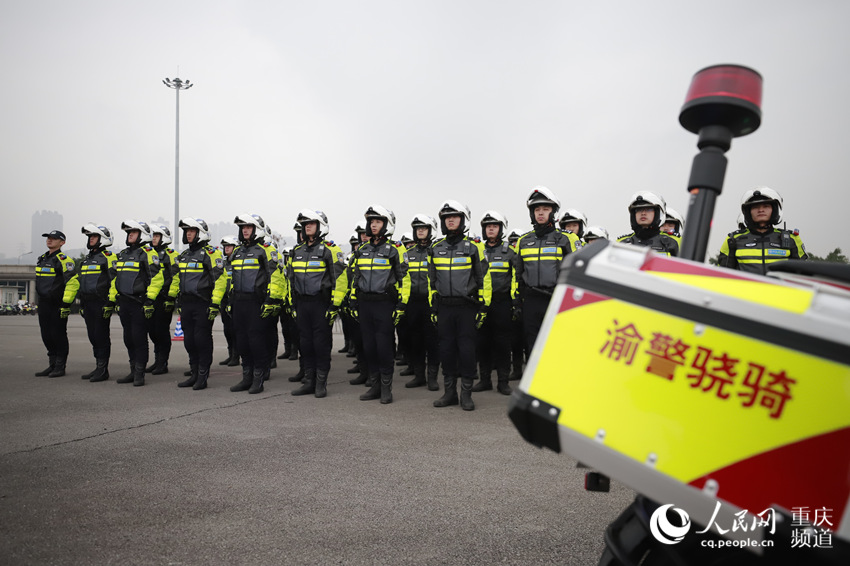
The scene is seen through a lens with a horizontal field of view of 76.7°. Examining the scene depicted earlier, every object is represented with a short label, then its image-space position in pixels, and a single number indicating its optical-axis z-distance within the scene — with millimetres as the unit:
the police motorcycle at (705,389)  1151
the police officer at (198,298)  7996
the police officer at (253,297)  7609
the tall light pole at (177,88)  32156
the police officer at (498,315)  7996
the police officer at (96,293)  8562
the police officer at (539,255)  6582
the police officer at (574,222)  9680
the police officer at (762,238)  5352
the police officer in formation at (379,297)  7043
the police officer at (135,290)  8242
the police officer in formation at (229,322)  10906
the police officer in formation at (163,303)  8812
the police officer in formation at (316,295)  7262
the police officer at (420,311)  8555
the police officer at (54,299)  8906
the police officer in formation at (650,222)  6434
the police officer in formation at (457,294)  6664
